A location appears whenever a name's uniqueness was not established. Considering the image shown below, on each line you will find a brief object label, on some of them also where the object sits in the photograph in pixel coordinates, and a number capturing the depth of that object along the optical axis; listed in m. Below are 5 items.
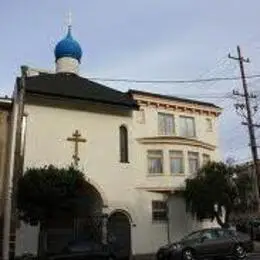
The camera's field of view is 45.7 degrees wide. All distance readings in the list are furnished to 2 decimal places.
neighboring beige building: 17.85
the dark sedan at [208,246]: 15.22
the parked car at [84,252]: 14.24
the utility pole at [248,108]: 20.60
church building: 18.77
